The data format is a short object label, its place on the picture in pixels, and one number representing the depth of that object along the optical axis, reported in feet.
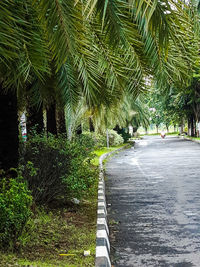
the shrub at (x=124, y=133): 142.68
